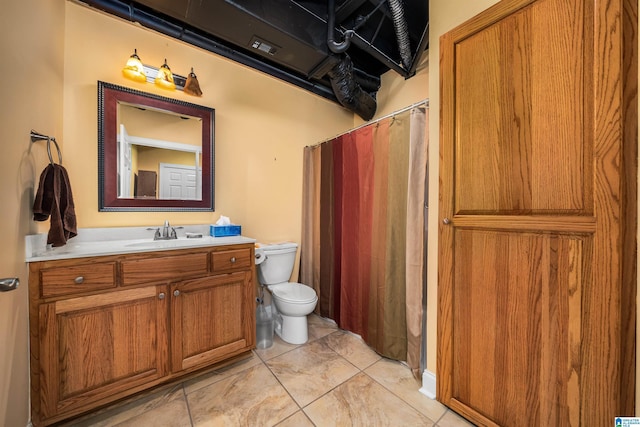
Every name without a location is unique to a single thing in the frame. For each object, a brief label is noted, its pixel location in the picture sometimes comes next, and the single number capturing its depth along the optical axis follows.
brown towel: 1.11
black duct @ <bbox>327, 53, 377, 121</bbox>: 2.00
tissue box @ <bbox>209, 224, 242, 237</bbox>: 1.84
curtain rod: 1.47
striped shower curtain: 1.51
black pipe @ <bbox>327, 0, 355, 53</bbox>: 1.72
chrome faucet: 1.66
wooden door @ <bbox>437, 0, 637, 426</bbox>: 0.81
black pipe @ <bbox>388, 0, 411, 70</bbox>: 1.59
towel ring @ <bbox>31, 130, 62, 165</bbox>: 1.11
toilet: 1.83
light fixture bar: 1.67
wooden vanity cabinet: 1.07
